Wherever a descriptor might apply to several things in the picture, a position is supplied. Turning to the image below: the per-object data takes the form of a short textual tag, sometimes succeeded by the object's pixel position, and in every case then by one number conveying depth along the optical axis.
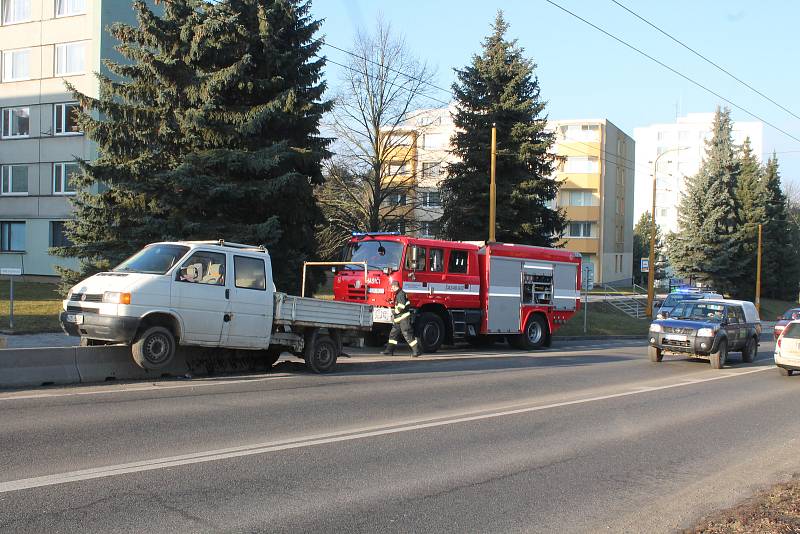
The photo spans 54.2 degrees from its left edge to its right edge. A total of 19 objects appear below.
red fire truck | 19.39
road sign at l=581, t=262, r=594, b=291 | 30.40
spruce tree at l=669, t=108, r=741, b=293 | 58.50
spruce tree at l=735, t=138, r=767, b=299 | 61.12
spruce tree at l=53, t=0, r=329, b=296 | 20.17
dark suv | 19.00
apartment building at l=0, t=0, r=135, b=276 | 37.06
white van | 11.72
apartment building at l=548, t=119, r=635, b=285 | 69.81
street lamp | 38.38
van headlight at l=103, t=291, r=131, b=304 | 11.60
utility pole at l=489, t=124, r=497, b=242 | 27.05
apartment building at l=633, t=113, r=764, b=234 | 117.44
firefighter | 18.00
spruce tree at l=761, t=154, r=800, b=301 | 65.38
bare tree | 36.09
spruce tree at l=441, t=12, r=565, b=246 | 34.06
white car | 17.38
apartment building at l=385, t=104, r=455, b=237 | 37.09
